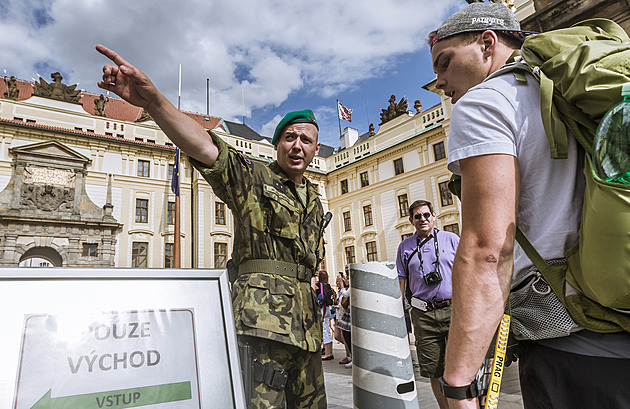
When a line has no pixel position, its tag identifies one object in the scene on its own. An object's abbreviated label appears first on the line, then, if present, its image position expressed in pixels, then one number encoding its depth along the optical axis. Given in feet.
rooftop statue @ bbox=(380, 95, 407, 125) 91.84
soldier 5.37
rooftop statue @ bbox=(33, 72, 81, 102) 81.30
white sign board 2.72
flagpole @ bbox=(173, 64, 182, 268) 63.17
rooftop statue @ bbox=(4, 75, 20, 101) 79.05
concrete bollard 8.43
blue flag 67.56
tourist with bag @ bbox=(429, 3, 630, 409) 3.14
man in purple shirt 11.76
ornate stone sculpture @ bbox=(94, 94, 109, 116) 86.69
